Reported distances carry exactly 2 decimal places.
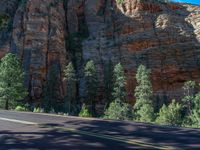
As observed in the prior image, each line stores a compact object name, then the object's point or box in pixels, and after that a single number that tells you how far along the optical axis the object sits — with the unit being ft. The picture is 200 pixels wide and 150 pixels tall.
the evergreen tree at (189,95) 169.99
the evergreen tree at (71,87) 184.72
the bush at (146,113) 141.08
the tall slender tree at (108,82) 189.06
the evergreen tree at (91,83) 181.98
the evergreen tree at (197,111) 125.49
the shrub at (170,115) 136.49
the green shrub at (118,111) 145.60
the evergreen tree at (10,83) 126.92
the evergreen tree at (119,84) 169.78
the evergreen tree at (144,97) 143.74
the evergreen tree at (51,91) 177.83
